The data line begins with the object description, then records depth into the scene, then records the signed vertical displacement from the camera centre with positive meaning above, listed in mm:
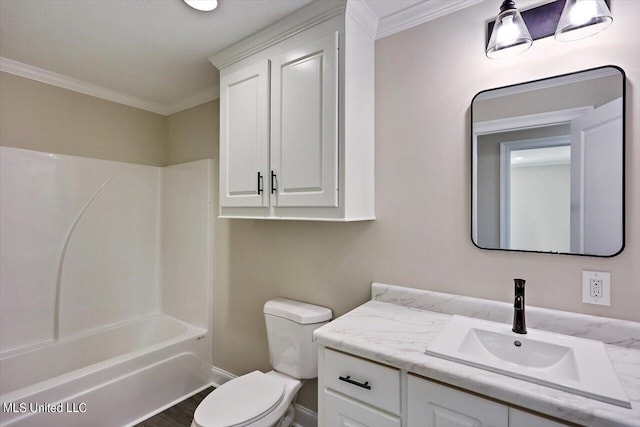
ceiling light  1440 +974
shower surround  2021 -558
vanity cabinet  887 -614
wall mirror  1132 +189
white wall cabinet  1442 +487
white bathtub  1699 -1083
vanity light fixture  1031 +678
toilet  1438 -927
